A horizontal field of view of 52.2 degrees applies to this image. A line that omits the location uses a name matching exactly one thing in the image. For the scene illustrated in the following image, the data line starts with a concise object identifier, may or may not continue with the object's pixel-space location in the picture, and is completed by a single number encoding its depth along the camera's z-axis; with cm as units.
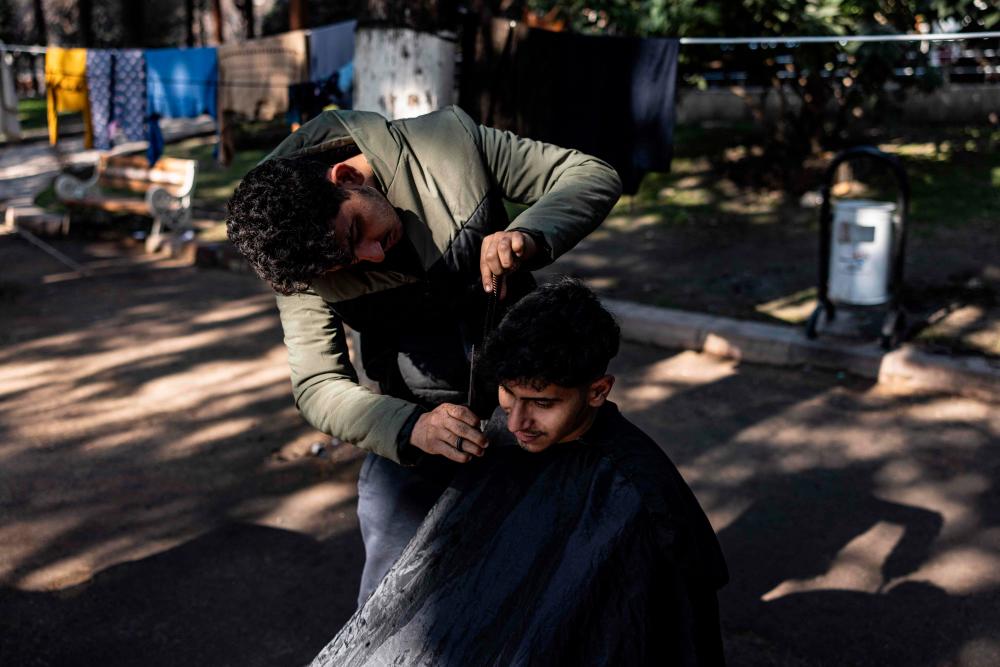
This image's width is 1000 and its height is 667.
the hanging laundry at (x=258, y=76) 880
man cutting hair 208
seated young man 203
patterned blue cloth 1003
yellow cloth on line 1026
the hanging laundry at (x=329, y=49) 869
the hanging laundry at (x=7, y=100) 1146
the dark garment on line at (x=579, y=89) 587
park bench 985
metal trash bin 573
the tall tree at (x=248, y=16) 1944
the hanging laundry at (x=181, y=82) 959
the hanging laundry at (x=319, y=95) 859
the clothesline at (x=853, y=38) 456
